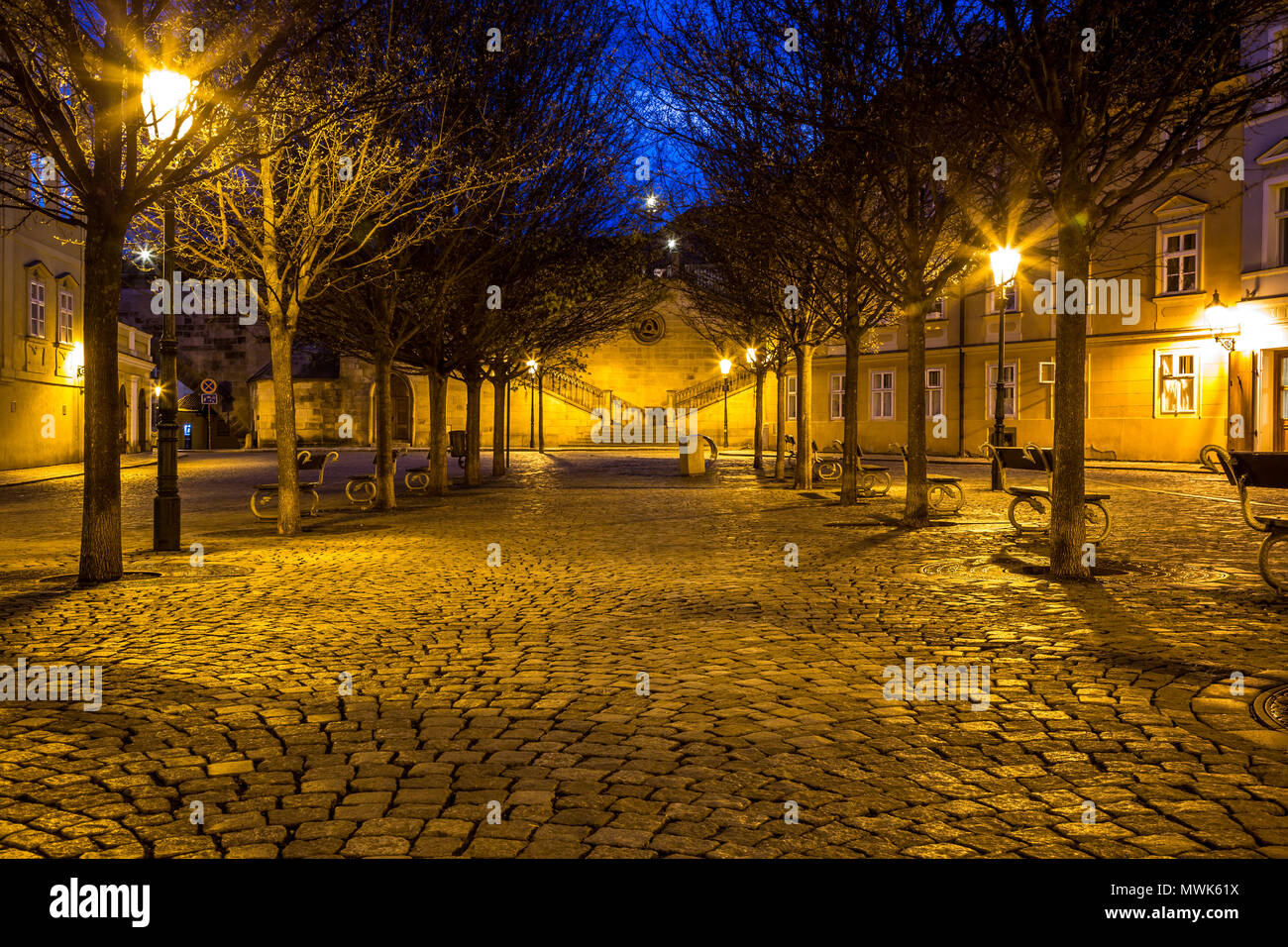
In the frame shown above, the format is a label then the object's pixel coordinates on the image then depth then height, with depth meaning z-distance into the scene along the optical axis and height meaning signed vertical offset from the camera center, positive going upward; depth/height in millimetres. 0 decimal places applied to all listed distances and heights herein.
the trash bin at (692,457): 28219 -430
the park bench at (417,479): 24328 -913
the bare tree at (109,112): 9648 +2931
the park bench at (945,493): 17531 -884
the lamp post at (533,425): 42222 +623
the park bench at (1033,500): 13391 -763
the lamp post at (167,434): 12672 +40
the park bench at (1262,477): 8930 -314
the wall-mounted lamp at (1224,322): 29516 +3219
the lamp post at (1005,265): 19836 +3193
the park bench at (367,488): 19359 -949
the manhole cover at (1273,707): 5328 -1338
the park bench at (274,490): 16234 -778
